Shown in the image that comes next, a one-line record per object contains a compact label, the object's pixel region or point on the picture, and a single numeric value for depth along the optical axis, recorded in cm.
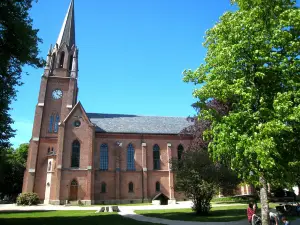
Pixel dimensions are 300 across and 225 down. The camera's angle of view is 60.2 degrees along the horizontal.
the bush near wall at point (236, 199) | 3643
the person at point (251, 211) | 1419
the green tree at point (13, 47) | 1470
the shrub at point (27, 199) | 3541
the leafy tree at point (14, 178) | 5462
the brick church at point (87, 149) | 3850
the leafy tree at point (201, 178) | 2148
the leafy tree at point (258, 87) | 1223
